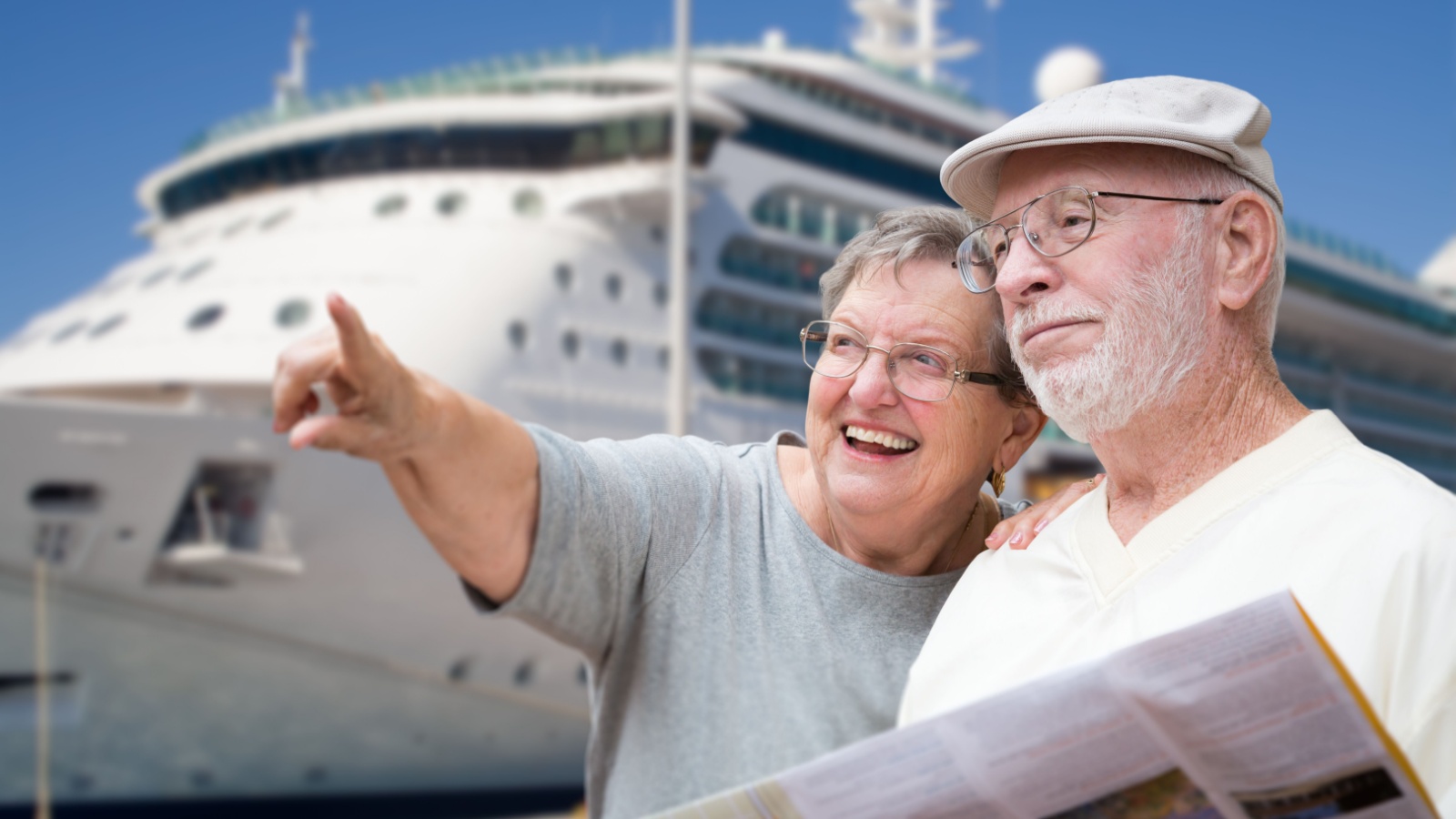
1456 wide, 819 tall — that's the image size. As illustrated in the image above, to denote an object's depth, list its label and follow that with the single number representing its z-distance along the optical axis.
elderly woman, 1.91
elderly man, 1.59
